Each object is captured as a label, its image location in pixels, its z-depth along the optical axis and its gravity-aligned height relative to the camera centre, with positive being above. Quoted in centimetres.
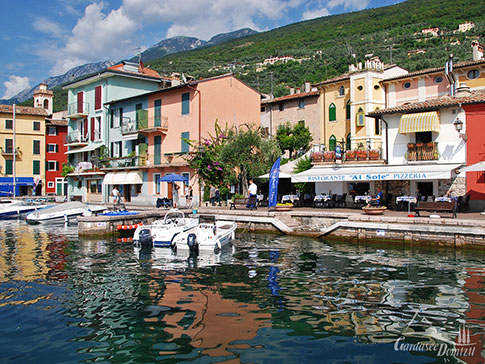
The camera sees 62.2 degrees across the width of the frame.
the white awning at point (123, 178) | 3747 +105
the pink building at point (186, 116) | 3288 +623
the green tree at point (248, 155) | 2789 +239
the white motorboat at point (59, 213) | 2844 -166
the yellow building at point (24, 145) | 5303 +607
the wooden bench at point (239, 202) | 2519 -85
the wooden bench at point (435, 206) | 1784 -85
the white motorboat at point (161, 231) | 1686 -183
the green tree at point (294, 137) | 3959 +503
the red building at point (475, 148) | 2064 +203
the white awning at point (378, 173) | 1959 +79
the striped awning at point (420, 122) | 2220 +369
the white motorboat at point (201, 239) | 1575 -200
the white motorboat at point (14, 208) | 3322 -153
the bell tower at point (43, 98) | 6278 +1433
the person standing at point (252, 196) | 2472 -50
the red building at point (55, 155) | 5631 +487
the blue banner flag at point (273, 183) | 2208 +30
